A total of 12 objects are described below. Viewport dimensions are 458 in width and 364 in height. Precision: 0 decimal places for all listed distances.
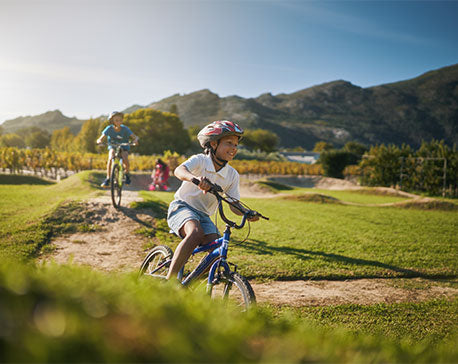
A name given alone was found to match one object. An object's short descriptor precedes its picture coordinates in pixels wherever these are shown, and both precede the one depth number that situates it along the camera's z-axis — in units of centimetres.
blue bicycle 271
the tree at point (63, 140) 6129
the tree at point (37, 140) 9250
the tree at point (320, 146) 10755
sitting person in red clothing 1847
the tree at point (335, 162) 3578
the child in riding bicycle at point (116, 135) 847
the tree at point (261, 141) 8888
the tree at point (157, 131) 5531
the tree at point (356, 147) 6635
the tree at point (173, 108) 10945
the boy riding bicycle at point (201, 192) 320
